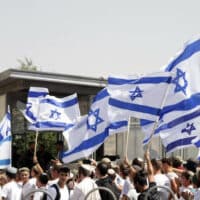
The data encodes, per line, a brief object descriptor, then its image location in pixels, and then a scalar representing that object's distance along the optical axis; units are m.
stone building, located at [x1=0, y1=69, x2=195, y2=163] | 17.75
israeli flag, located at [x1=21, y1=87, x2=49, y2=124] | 15.52
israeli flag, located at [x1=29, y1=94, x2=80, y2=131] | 15.12
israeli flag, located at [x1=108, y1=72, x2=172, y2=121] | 9.75
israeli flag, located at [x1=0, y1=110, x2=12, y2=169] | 12.27
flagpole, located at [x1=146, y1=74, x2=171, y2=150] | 9.51
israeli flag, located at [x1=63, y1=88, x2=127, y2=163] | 11.44
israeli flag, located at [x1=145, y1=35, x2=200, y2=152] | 9.70
